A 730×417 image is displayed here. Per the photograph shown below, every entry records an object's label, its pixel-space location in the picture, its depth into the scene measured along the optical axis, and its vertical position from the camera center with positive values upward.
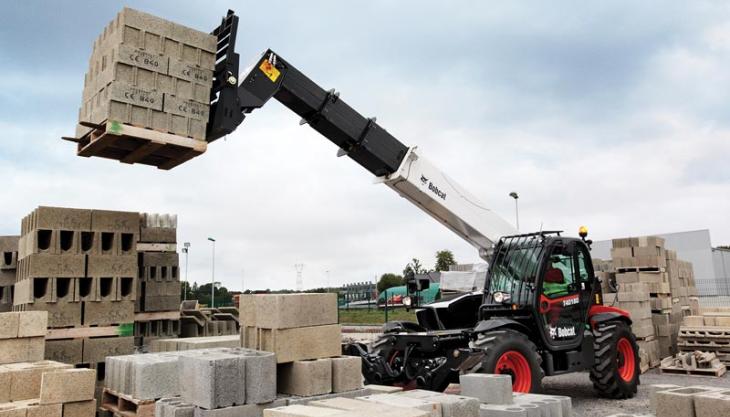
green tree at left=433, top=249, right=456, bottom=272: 62.22 +4.12
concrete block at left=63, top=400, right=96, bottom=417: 6.76 -1.12
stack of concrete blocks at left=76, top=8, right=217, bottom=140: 7.34 +2.93
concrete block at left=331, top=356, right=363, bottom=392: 6.77 -0.81
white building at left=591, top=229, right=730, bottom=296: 42.94 +2.72
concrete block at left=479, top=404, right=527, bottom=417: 5.56 -1.06
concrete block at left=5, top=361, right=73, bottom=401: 6.94 -0.81
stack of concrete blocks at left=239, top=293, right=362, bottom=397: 6.54 -0.41
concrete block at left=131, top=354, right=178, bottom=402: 6.96 -0.81
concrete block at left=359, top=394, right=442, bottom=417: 4.96 -0.87
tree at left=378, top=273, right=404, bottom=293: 71.75 +2.37
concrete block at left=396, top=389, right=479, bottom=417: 5.20 -0.92
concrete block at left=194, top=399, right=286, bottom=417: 5.70 -1.02
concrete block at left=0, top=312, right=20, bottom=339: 7.73 -0.17
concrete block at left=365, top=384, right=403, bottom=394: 6.88 -1.01
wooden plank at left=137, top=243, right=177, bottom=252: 10.45 +1.05
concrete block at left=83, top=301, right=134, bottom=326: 8.95 -0.06
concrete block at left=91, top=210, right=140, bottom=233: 9.14 +1.34
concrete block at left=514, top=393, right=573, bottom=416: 6.12 -1.08
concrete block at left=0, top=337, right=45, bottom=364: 7.73 -0.50
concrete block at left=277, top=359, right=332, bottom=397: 6.48 -0.81
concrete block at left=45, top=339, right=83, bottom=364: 8.59 -0.58
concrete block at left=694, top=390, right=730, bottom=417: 5.11 -0.97
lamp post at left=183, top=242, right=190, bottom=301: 45.47 +4.49
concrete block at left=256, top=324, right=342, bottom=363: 6.53 -0.43
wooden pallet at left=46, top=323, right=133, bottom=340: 8.62 -0.33
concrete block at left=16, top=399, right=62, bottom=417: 6.53 -1.07
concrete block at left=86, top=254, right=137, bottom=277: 8.98 +0.65
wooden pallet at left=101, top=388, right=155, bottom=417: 6.86 -1.17
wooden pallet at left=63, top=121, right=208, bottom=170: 7.31 +2.07
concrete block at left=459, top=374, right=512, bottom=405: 5.98 -0.91
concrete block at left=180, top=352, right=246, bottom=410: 5.73 -0.73
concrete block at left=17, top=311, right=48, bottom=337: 7.83 -0.16
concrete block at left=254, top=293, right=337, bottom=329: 6.58 -0.08
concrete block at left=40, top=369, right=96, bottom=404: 6.64 -0.84
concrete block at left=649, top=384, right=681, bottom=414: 5.74 -0.96
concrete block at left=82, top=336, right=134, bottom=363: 8.87 -0.57
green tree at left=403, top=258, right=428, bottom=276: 71.66 +4.28
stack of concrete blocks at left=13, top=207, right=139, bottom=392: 8.66 +0.45
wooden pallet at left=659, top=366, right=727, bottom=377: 12.19 -1.62
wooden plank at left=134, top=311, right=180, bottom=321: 10.24 -0.14
